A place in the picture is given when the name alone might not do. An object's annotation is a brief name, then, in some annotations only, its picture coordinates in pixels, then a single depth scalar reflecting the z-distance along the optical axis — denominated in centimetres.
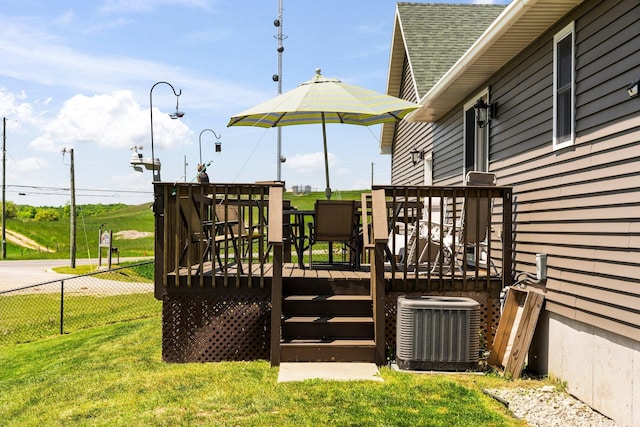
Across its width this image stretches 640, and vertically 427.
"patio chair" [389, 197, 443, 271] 626
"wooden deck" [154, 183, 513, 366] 598
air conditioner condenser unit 551
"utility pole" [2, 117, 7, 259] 3918
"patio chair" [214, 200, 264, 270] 618
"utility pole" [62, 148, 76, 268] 2592
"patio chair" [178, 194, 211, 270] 609
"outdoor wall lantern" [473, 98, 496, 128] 773
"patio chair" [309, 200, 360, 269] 668
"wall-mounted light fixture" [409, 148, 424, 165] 1249
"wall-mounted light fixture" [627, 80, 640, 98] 415
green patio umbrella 701
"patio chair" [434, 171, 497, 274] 624
